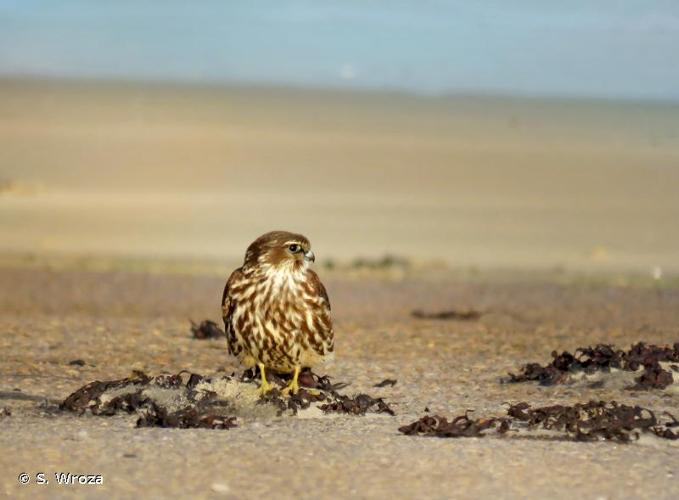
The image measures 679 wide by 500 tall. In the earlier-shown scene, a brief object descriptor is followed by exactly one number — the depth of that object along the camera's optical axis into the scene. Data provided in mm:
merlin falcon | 18625
